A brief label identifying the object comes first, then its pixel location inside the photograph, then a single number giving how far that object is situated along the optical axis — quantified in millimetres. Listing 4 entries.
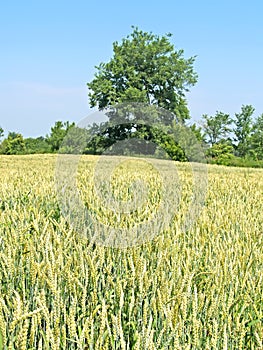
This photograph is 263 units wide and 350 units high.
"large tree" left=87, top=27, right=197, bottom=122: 36750
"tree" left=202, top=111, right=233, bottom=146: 46719
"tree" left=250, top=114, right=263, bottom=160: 39856
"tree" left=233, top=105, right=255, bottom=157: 45681
